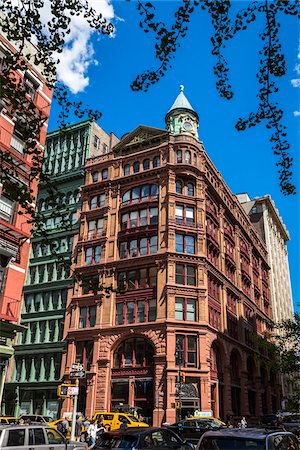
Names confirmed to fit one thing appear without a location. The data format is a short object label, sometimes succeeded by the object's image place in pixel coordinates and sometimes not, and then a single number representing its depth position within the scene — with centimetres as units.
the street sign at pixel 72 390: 2091
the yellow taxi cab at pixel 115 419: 2817
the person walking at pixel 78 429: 2670
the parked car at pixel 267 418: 4094
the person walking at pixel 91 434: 2373
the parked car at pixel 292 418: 3544
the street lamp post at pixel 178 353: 3540
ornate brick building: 3994
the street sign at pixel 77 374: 2145
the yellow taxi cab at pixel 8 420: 3023
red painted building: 2247
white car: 1221
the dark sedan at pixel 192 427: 2473
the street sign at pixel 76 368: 2227
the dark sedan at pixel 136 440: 1165
